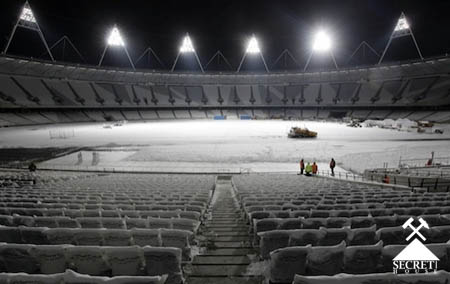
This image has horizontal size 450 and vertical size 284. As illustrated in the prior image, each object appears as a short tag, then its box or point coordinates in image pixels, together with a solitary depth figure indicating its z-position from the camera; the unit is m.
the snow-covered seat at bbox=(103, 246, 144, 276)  3.36
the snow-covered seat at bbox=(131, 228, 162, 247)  4.22
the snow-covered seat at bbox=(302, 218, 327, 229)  4.92
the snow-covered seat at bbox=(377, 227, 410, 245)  4.23
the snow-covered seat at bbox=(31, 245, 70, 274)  3.40
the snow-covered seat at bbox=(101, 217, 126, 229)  5.26
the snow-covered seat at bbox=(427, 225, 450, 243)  4.23
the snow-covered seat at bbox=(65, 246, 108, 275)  3.39
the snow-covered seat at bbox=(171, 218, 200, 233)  5.15
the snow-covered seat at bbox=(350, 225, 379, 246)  4.12
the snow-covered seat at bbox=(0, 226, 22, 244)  4.50
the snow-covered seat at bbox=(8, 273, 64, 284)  2.58
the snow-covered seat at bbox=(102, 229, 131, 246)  4.20
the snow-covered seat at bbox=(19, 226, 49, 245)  4.45
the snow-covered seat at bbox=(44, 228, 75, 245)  4.30
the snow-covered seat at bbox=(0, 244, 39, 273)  3.45
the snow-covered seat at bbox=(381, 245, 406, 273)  3.38
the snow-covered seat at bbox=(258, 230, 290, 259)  4.10
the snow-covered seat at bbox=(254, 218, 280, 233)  4.90
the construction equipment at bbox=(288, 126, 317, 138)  34.28
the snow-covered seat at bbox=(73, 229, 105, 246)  4.23
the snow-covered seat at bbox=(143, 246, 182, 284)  3.38
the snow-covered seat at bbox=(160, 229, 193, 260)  4.24
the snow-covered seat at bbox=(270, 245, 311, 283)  3.33
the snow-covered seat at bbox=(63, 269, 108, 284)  2.54
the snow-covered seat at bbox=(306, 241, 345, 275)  3.28
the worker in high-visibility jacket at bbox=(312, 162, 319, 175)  19.09
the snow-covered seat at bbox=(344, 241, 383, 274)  3.35
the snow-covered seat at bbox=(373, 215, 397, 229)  5.22
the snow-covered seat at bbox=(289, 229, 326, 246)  4.02
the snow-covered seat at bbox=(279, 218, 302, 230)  4.90
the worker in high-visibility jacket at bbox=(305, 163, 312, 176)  19.00
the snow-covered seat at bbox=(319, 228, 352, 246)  4.12
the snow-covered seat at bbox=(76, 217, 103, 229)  5.25
